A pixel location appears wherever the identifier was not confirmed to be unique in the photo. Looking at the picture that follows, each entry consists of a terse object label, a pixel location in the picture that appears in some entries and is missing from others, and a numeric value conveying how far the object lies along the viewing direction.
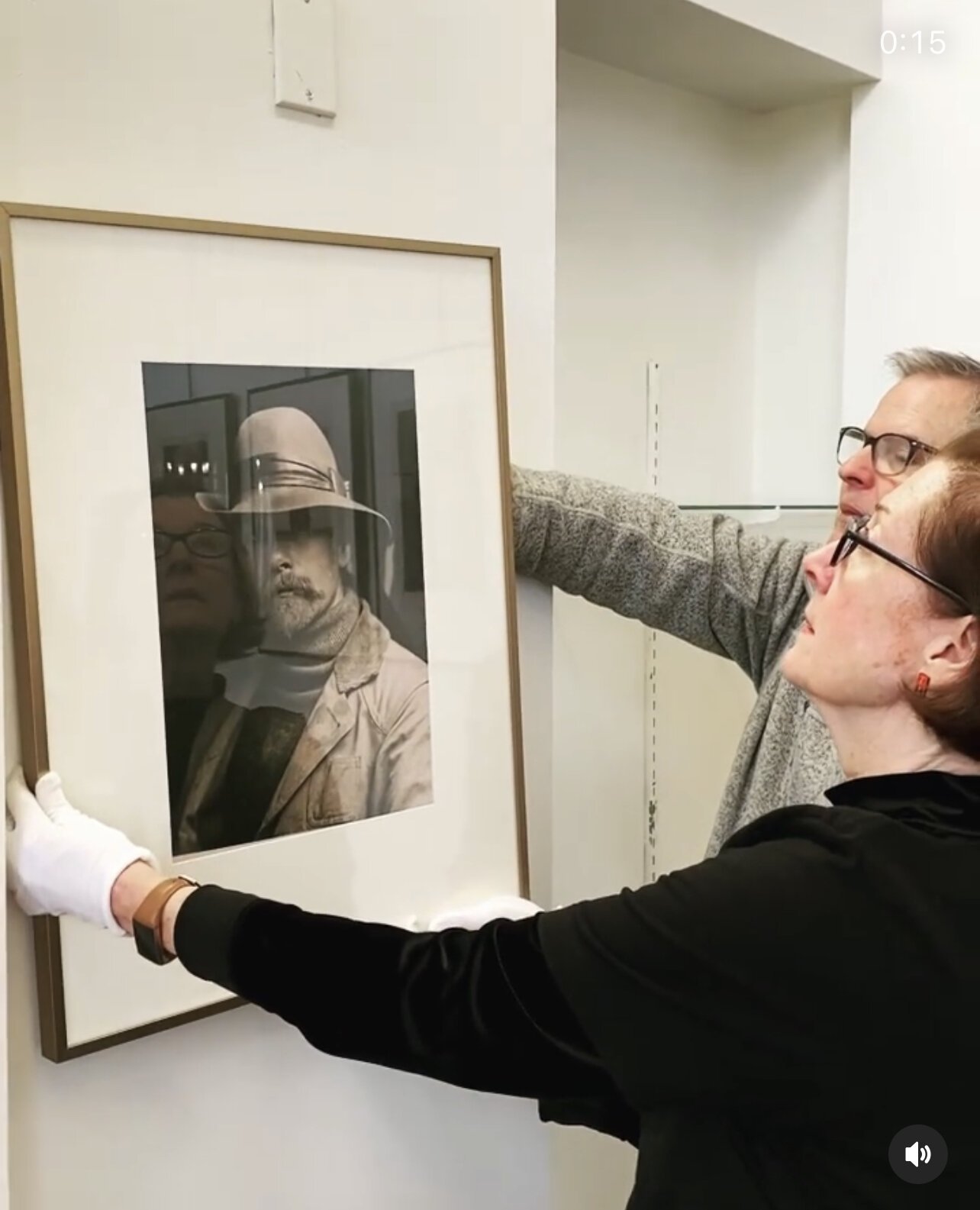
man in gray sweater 1.15
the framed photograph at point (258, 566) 0.80
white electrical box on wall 0.90
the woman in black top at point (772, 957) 0.70
